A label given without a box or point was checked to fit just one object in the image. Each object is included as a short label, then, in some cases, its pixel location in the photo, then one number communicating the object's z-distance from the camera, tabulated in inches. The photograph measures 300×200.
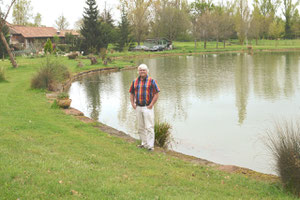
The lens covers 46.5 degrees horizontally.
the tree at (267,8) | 3563.0
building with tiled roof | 2218.3
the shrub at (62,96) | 558.3
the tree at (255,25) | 3011.8
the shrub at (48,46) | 1481.2
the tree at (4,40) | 999.3
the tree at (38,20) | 3289.9
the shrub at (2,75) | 805.1
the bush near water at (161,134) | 384.8
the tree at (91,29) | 1907.0
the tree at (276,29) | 3139.8
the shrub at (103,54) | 1605.4
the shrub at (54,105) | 533.7
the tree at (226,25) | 2861.2
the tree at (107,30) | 1982.0
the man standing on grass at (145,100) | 313.4
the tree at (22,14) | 2709.2
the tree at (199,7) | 3668.3
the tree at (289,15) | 3555.6
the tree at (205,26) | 2854.3
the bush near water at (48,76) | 729.6
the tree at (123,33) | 2298.2
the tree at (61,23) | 3693.2
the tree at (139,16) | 2778.1
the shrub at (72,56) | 1612.9
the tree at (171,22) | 2810.0
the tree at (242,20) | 2956.7
